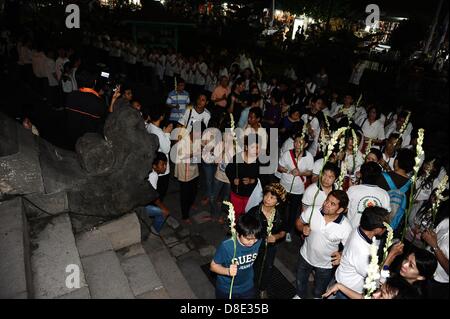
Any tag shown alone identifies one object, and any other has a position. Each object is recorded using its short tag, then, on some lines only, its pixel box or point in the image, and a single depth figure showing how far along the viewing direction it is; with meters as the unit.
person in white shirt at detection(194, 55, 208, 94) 13.27
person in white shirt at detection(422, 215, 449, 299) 3.72
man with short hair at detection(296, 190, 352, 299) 3.99
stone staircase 3.18
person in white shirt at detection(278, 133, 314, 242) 5.80
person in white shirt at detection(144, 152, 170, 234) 5.24
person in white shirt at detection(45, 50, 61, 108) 11.05
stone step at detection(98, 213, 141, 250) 4.34
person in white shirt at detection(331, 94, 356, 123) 8.34
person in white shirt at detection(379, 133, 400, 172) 5.73
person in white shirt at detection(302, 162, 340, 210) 4.70
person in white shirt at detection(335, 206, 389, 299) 3.56
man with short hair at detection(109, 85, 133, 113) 4.48
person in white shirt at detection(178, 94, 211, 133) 7.14
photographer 5.40
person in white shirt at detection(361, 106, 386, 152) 7.68
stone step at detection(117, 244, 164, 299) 3.77
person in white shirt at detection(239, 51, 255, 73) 14.09
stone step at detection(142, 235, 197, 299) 4.04
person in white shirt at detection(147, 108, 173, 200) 5.75
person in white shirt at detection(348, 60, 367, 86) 15.31
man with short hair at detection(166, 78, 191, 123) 8.44
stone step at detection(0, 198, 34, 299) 2.90
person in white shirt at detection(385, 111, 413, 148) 7.31
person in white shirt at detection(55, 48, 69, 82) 10.70
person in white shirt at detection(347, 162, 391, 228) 4.34
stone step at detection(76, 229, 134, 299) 3.46
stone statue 3.96
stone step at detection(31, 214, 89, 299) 3.22
